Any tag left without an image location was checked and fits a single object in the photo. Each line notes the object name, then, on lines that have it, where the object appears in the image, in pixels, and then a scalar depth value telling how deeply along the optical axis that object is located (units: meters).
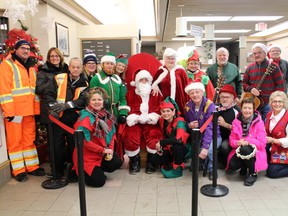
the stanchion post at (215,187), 2.81
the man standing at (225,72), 3.86
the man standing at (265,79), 3.80
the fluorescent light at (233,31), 11.24
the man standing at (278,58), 4.14
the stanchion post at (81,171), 2.24
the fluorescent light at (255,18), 7.93
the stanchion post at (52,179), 3.04
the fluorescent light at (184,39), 14.27
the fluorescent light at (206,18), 7.77
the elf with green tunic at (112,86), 3.41
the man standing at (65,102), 3.12
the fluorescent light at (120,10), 7.25
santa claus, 3.42
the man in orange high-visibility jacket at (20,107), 3.04
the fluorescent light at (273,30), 11.40
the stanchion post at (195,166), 2.26
